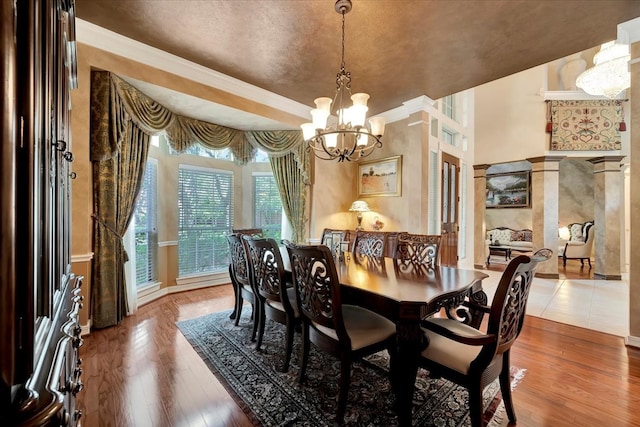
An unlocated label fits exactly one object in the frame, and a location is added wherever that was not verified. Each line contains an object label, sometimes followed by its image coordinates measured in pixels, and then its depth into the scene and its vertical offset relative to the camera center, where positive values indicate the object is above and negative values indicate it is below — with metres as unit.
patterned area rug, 1.56 -1.18
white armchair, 6.42 -0.83
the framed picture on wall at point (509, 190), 8.15 +0.70
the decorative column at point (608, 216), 5.34 -0.07
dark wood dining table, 1.41 -0.48
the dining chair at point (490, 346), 1.28 -0.69
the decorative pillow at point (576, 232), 7.23 -0.52
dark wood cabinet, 0.39 -0.04
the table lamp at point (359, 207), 4.60 +0.09
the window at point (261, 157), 4.70 +0.96
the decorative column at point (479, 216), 6.52 -0.08
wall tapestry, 5.40 +1.77
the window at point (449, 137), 4.81 +1.39
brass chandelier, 2.33 +0.81
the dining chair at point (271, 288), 2.01 -0.60
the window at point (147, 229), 3.52 -0.23
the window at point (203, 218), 4.06 -0.09
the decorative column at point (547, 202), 5.54 +0.22
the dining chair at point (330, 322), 1.53 -0.72
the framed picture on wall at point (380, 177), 4.50 +0.62
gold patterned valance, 2.63 +1.08
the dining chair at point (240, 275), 2.53 -0.64
